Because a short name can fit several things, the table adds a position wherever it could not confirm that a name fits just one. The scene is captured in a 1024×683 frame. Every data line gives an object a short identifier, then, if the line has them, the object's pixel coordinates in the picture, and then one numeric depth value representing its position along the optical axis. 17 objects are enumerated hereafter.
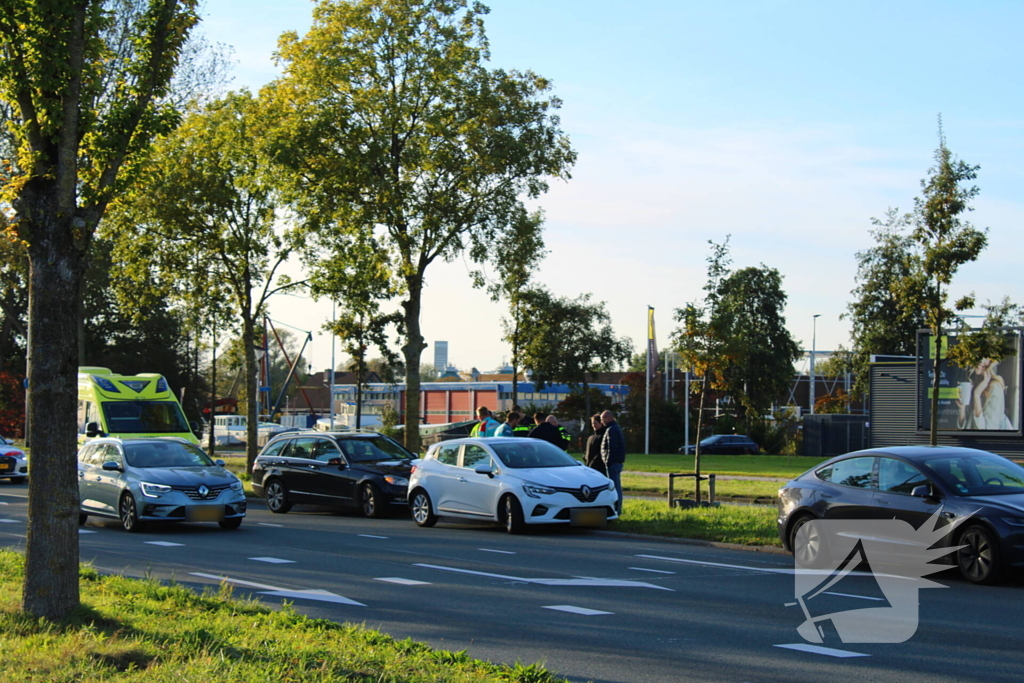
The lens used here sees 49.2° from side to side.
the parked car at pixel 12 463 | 31.59
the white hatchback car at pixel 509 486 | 17.09
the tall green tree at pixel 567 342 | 51.89
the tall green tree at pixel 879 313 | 65.38
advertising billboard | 41.16
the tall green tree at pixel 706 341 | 21.03
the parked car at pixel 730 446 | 63.88
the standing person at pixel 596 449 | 19.25
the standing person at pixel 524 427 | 21.02
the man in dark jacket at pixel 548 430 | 20.39
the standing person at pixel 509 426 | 20.89
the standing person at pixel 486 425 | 21.59
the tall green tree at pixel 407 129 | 25.77
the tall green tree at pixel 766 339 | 72.25
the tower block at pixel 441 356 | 159.00
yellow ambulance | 25.84
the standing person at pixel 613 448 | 18.88
